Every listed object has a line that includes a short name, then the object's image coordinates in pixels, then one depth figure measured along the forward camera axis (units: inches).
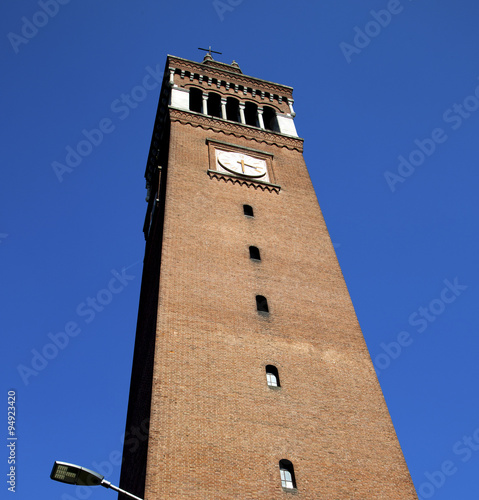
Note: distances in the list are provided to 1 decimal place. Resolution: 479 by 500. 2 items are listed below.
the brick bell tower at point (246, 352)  568.1
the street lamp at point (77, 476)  399.9
